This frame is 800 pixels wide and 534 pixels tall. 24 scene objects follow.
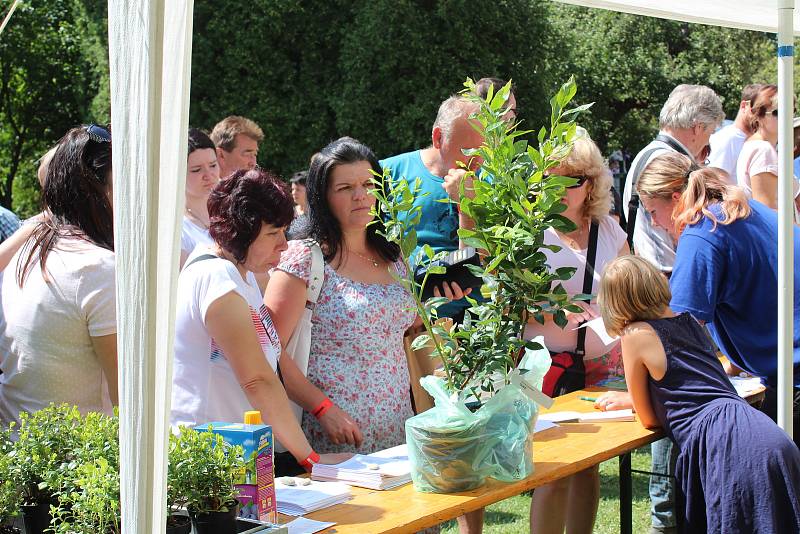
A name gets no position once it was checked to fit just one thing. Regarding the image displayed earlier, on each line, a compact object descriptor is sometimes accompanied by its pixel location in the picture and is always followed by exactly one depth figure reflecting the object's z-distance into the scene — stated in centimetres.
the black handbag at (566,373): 371
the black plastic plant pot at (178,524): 182
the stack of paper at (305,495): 228
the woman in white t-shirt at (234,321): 262
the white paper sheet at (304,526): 214
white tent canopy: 367
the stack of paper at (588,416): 316
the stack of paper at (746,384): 345
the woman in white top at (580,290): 342
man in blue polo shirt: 374
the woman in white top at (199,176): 441
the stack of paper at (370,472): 248
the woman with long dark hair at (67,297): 257
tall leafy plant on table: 232
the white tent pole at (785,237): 303
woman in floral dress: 307
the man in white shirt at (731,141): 578
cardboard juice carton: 202
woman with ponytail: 328
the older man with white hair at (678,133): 477
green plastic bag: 233
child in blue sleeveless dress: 282
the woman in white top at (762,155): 523
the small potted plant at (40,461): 186
